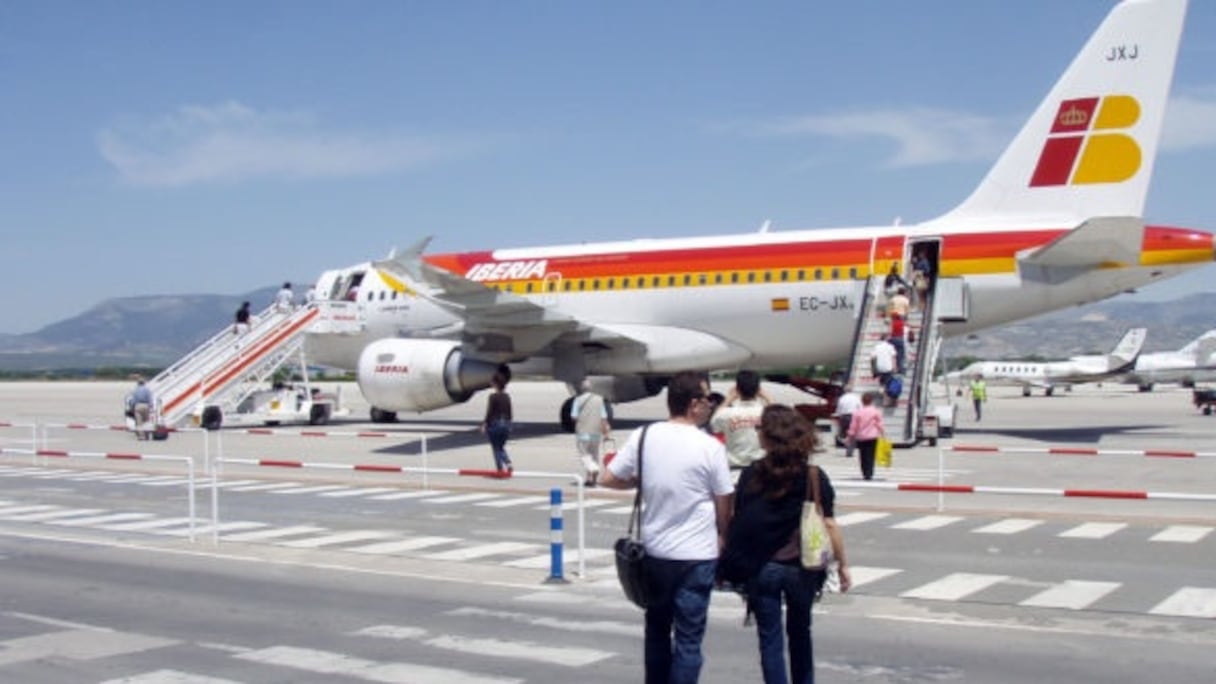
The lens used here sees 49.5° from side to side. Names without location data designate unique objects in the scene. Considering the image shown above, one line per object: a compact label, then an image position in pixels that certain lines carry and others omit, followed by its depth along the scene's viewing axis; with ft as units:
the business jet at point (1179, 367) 248.11
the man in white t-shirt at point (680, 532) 20.58
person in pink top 58.13
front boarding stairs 108.27
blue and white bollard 35.99
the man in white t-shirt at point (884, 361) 78.59
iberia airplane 81.15
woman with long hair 20.71
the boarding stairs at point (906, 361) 80.12
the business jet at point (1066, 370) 235.40
